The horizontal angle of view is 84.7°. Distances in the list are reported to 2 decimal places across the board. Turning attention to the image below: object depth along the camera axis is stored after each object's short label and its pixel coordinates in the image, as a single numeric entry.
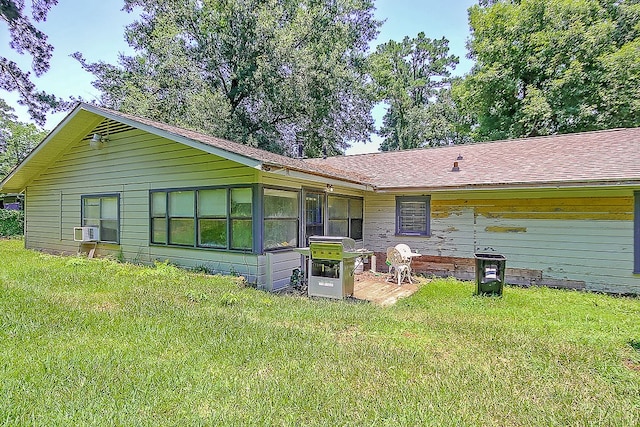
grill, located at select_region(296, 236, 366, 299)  6.11
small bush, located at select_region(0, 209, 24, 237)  17.50
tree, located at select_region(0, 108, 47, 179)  25.88
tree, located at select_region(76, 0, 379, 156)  17.89
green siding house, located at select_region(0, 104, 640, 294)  6.96
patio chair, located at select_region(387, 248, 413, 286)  8.02
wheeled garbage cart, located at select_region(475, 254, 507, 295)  6.36
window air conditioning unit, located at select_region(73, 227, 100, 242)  9.76
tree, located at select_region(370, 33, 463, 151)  24.81
